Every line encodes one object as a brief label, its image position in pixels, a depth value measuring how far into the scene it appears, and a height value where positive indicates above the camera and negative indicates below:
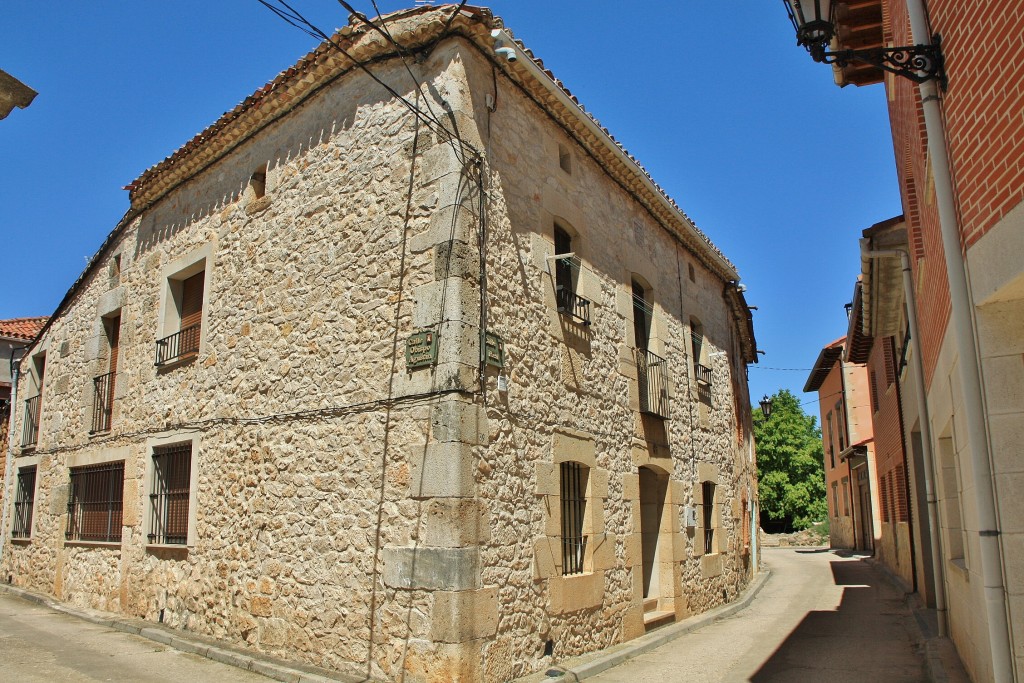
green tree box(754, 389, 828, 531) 34.78 +0.71
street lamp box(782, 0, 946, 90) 4.47 +2.52
